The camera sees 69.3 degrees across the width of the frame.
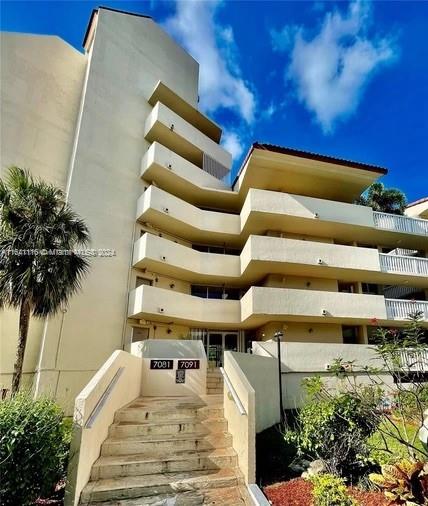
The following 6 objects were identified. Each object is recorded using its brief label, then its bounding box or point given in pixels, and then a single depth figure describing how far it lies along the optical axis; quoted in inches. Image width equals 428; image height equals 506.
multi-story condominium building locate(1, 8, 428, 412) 597.6
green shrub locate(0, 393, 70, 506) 176.1
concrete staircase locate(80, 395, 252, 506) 223.0
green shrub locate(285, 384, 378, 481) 274.1
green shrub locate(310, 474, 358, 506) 203.8
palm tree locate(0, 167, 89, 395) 397.1
